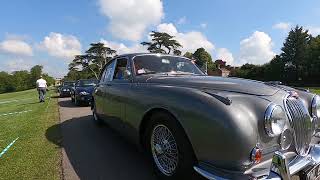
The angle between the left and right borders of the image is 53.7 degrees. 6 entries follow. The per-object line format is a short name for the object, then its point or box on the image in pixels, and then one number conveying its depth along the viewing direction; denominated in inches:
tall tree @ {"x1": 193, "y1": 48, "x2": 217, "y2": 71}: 3236.2
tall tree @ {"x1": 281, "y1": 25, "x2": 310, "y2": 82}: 2336.4
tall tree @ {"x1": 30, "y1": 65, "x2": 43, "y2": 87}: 4858.8
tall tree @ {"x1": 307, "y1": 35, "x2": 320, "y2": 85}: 2126.6
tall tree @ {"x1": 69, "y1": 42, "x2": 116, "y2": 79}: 3452.3
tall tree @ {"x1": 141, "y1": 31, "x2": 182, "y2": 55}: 2684.5
